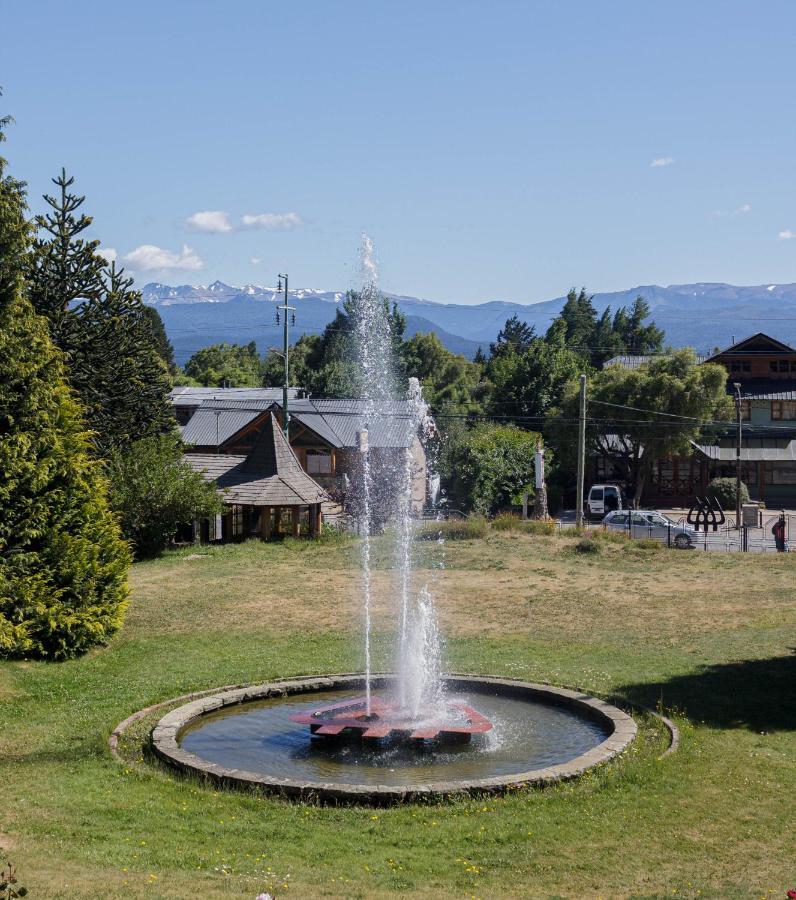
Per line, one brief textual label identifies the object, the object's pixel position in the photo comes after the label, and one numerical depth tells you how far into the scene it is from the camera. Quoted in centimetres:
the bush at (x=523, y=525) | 3762
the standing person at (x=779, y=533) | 3528
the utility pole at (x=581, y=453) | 3938
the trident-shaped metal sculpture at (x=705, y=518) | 4362
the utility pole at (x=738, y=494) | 4714
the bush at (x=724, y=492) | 5375
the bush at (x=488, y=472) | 4794
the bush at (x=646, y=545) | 3403
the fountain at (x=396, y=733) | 1241
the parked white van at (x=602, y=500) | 5100
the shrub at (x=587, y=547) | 3350
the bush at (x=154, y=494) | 3228
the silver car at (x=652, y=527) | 3744
